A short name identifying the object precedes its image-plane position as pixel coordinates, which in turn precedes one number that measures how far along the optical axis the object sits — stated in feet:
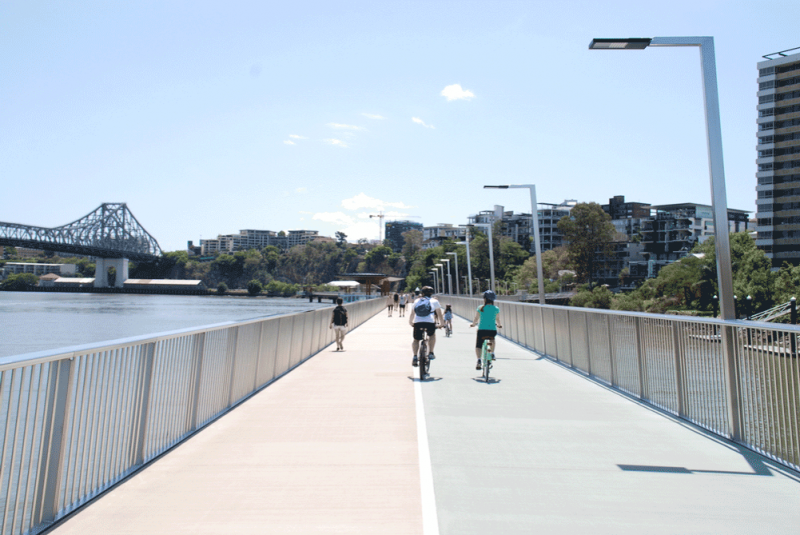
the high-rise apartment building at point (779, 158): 267.80
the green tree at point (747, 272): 194.39
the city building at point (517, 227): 619.67
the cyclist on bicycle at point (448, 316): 78.82
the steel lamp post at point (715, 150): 27.27
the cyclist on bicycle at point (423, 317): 40.74
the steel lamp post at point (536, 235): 73.77
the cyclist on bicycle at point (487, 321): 40.26
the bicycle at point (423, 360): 38.86
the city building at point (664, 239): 437.99
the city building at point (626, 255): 427.33
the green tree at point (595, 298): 308.60
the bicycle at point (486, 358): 38.91
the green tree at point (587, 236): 374.84
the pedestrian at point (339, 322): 61.36
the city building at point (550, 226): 560.20
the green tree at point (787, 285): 186.41
